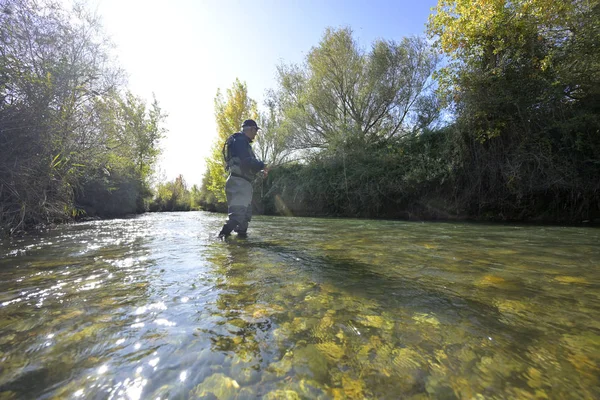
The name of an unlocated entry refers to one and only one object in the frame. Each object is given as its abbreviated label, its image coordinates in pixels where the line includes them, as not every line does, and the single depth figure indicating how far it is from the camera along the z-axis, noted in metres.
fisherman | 5.11
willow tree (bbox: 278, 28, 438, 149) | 15.08
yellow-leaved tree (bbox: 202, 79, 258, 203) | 22.44
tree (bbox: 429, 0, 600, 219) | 7.81
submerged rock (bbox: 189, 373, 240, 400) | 1.01
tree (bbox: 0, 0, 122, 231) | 4.91
